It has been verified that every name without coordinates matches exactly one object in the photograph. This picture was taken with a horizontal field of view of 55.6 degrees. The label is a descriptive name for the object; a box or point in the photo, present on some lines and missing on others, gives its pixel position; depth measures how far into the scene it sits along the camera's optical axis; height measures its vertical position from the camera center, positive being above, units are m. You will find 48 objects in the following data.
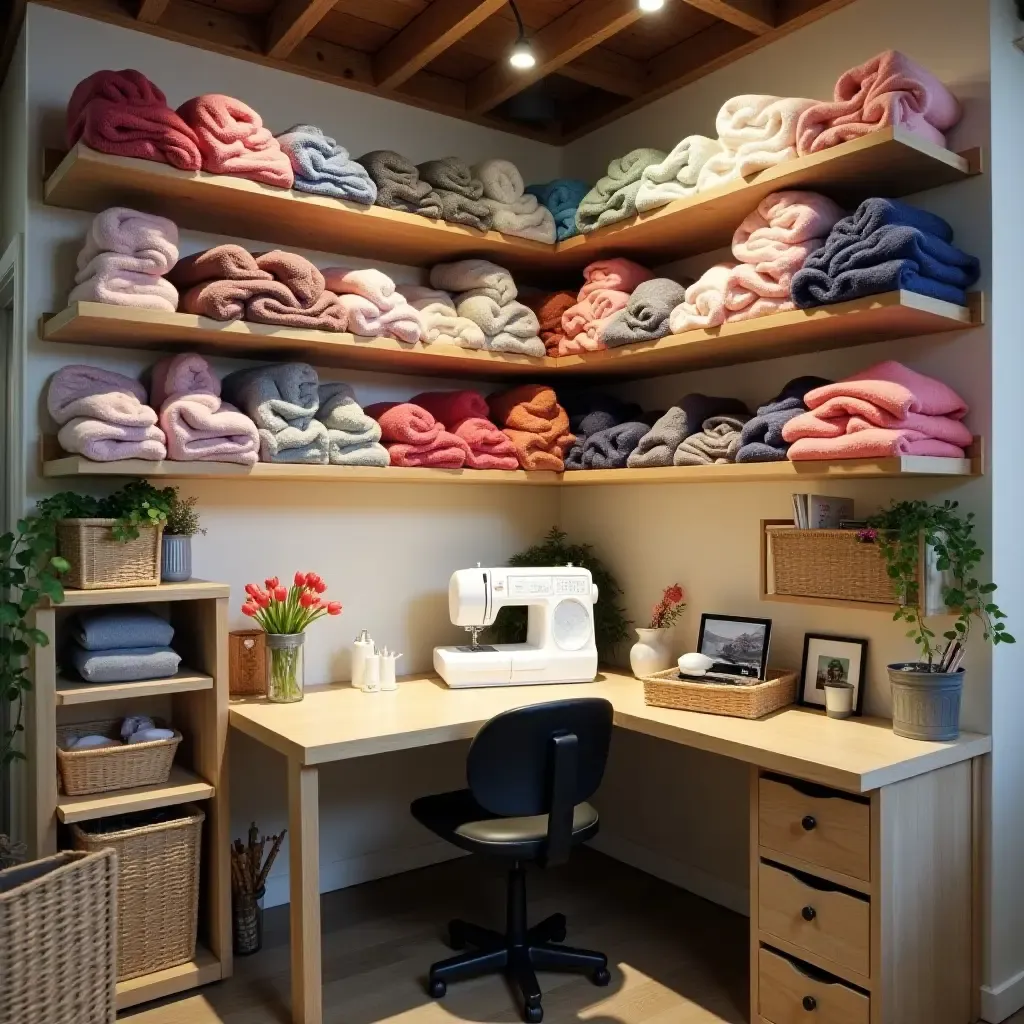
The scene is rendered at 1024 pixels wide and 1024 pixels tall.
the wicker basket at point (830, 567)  2.26 -0.12
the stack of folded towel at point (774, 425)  2.34 +0.22
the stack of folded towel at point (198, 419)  2.37 +0.24
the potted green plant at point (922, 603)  2.15 -0.19
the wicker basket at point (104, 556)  2.28 -0.09
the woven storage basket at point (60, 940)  1.84 -0.83
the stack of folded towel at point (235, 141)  2.36 +0.93
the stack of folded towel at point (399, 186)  2.67 +0.92
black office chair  2.19 -0.69
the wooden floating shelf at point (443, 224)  2.22 +0.81
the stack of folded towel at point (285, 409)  2.50 +0.28
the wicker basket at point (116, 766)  2.31 -0.61
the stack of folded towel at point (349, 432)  2.63 +0.23
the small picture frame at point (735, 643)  2.62 -0.36
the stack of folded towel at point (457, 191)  2.77 +0.94
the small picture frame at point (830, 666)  2.49 -0.39
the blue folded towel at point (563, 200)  2.99 +0.99
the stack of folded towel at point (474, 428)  2.89 +0.27
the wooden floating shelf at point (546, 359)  2.21 +0.46
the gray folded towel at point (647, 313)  2.69 +0.57
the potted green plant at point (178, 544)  2.48 -0.07
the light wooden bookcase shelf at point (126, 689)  2.27 -0.41
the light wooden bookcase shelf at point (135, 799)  2.26 -0.68
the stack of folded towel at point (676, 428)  2.67 +0.25
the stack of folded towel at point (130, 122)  2.22 +0.92
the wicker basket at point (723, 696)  2.38 -0.45
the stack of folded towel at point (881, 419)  2.08 +0.22
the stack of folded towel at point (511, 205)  2.88 +0.94
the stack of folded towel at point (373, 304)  2.61 +0.58
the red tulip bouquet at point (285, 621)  2.59 -0.28
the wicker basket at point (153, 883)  2.32 -0.89
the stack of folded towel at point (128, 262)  2.29 +0.61
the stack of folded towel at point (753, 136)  2.34 +0.94
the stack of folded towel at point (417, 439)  2.76 +0.22
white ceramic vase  2.88 -0.41
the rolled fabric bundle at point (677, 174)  2.59 +0.93
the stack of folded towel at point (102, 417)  2.28 +0.24
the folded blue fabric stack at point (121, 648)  2.32 -0.32
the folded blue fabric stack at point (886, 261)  2.07 +0.56
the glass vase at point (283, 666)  2.58 -0.40
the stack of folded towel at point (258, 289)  2.38 +0.57
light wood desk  1.97 -0.73
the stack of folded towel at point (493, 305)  2.91 +0.64
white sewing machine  2.75 -0.32
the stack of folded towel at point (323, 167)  2.49 +0.91
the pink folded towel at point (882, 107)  2.12 +0.92
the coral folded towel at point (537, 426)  2.97 +0.28
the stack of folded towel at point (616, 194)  2.73 +0.93
